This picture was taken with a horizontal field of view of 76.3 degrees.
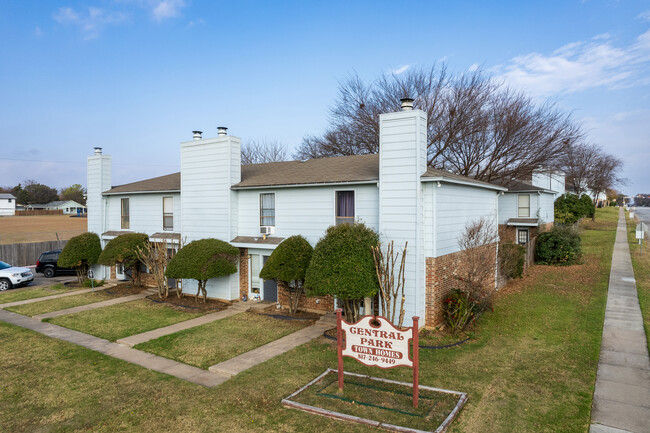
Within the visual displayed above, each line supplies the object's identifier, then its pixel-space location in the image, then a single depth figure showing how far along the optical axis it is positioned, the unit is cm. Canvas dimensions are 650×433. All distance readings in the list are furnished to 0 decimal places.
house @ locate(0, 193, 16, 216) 9187
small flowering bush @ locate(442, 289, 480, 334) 1239
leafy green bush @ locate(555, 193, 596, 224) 3979
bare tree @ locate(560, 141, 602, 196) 4982
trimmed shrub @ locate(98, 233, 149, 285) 1886
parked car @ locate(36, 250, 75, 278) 2545
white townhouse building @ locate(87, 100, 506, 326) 1250
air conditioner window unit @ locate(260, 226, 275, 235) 1638
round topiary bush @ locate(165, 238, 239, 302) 1570
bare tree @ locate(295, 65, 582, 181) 2755
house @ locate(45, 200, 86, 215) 11296
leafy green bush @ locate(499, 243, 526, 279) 1894
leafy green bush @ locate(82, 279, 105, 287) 2114
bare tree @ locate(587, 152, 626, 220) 5800
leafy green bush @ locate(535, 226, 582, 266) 2467
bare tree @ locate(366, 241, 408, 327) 1186
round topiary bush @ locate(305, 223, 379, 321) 1177
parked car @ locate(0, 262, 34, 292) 2122
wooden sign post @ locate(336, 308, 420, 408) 779
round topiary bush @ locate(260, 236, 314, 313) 1407
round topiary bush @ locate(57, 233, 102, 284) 2061
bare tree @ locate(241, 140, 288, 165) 5556
